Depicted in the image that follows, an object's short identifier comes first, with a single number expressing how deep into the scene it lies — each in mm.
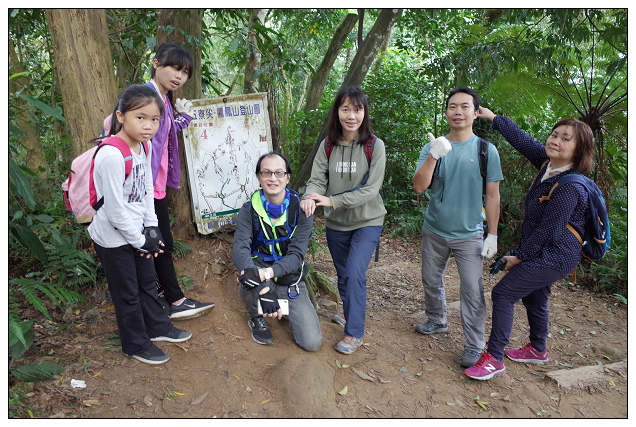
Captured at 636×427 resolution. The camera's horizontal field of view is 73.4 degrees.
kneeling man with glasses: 3349
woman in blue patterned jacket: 2996
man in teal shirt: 3348
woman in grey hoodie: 3375
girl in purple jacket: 3242
